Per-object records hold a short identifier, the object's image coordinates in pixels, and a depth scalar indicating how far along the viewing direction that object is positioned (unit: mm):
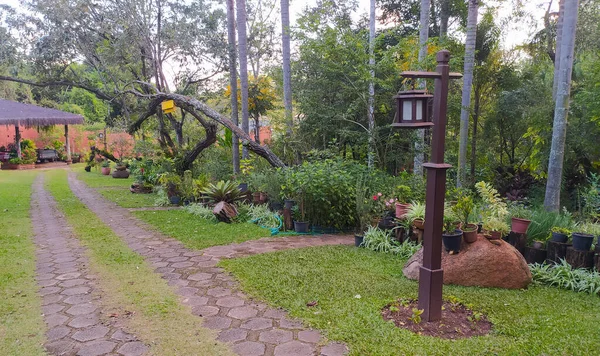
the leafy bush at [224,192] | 6992
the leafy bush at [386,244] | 4561
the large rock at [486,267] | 3553
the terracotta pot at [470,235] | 3766
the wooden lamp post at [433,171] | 2730
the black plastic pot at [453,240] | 3682
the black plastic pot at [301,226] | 5824
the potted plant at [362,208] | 5359
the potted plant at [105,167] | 15305
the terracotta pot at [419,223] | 4480
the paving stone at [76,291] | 3435
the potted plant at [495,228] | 3881
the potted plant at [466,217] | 3715
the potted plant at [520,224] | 4188
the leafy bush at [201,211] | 6788
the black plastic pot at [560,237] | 3904
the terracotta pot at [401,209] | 4914
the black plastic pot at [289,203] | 6039
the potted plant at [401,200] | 4934
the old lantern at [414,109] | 2762
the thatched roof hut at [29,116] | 15484
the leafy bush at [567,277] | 3467
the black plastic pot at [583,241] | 3691
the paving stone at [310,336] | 2572
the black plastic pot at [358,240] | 4984
